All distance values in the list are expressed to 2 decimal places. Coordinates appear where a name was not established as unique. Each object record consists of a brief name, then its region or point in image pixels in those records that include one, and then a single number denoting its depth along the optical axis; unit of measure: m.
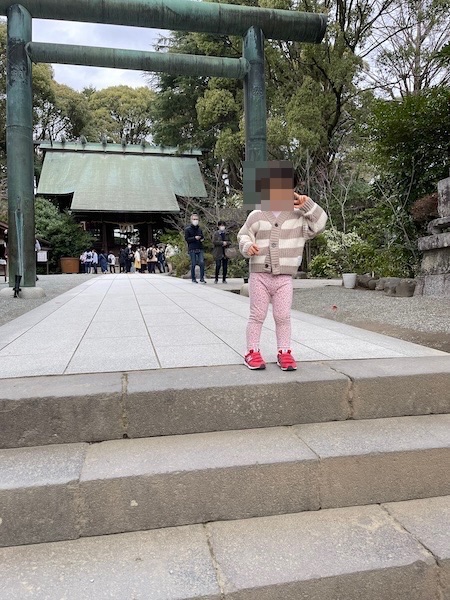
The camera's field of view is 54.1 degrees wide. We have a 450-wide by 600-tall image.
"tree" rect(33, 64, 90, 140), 29.91
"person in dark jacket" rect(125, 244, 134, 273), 25.27
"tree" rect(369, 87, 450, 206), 7.86
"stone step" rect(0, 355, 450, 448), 2.03
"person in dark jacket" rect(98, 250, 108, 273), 26.13
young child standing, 2.53
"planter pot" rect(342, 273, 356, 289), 9.30
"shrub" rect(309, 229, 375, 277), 11.07
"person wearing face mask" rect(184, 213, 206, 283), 10.84
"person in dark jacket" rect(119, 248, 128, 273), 25.17
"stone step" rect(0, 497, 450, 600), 1.45
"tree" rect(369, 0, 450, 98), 16.08
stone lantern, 6.81
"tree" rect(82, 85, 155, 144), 38.25
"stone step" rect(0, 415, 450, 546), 1.71
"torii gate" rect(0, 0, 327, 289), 6.73
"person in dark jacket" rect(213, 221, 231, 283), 11.03
